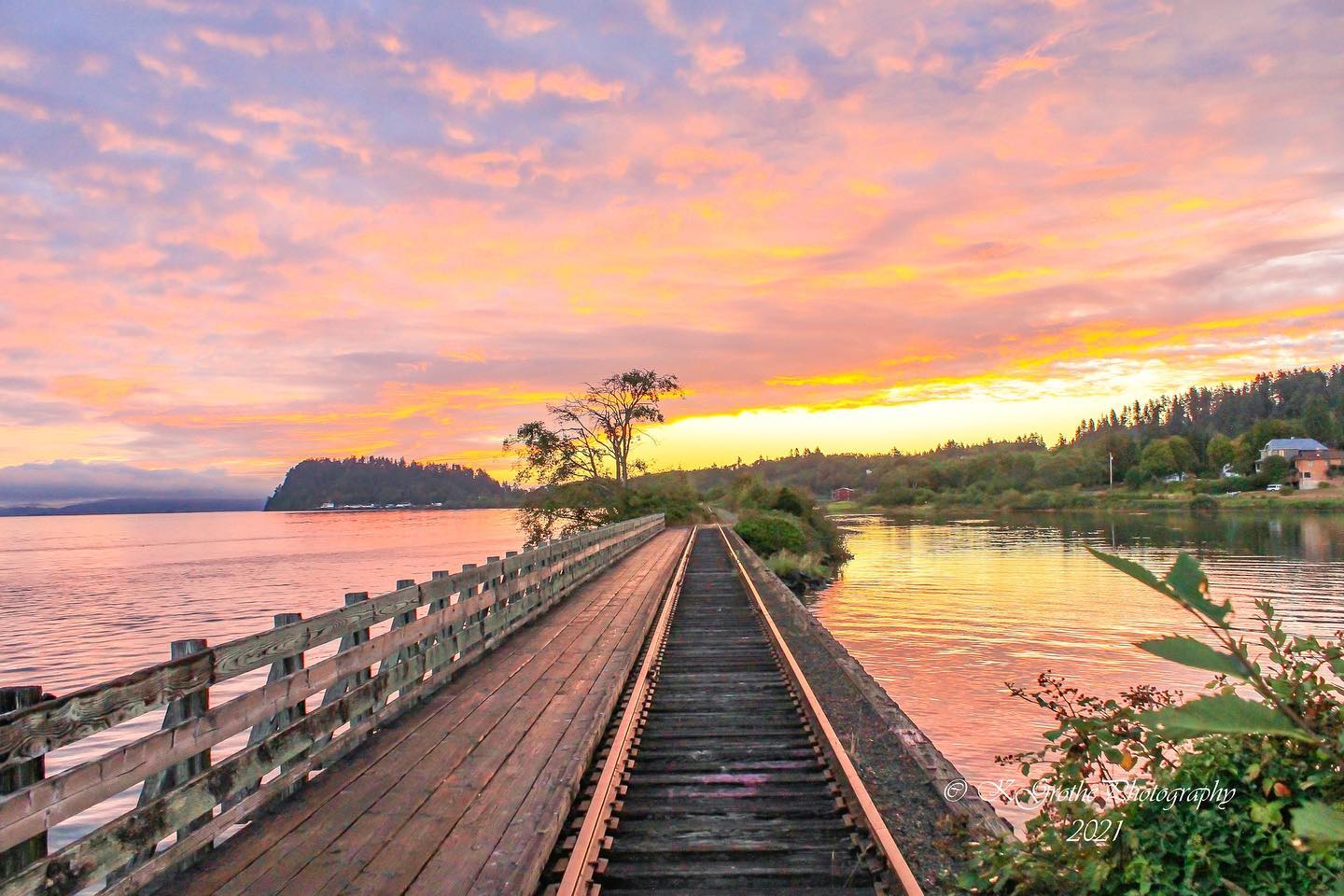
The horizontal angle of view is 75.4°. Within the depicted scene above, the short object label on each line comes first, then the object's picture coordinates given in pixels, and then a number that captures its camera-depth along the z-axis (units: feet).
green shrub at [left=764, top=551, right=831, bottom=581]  114.52
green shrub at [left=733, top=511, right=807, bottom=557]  140.15
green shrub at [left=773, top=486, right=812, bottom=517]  190.59
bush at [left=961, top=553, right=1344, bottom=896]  12.80
